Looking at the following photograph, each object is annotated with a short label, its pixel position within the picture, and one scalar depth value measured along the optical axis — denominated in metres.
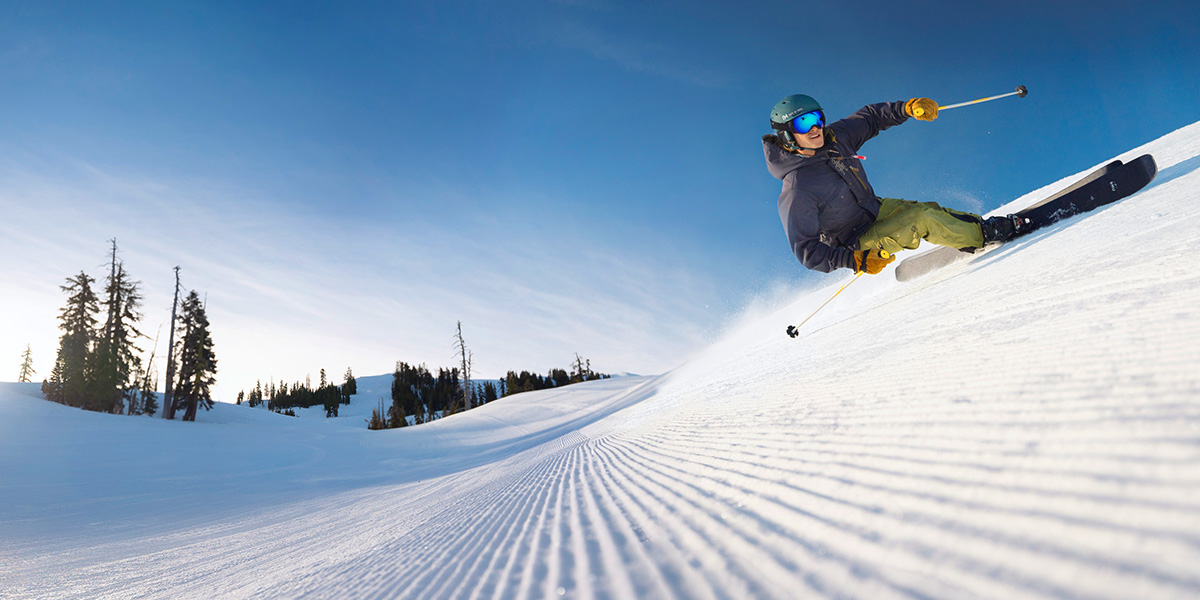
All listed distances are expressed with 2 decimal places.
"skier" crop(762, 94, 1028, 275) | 3.93
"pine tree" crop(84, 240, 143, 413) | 25.05
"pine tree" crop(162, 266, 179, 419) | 26.44
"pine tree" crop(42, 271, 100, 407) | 27.03
